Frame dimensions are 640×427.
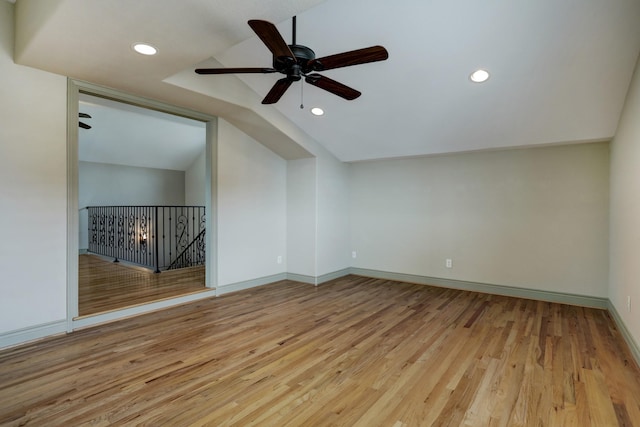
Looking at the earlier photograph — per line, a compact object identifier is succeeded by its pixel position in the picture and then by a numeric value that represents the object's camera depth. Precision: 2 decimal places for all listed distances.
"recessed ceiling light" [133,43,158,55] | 2.50
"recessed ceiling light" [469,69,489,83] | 3.13
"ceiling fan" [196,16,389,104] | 1.97
